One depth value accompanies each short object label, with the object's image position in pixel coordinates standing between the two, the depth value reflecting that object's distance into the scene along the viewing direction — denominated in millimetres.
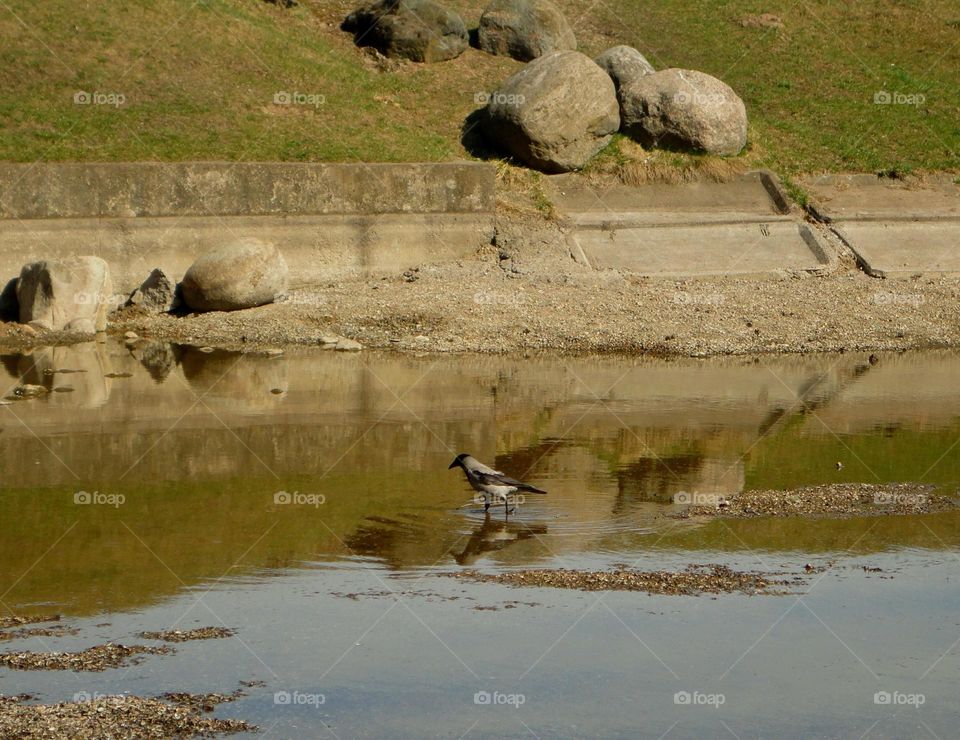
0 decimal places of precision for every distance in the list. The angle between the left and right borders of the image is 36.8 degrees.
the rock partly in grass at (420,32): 28922
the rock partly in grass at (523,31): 29141
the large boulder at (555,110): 24984
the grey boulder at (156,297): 21047
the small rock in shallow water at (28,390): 16953
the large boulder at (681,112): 25969
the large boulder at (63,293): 19969
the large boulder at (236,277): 20484
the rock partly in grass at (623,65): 26828
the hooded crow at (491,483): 12094
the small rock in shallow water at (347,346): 19688
